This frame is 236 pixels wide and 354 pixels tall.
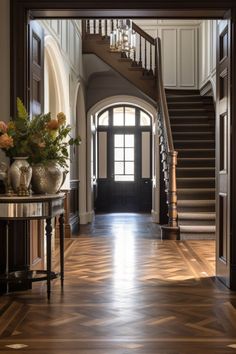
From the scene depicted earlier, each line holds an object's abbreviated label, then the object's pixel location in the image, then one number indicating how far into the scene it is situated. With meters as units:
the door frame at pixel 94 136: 12.63
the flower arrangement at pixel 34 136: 4.89
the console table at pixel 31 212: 4.65
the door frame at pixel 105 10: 5.23
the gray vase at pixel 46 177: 5.11
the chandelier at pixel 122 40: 10.84
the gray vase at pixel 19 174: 4.84
